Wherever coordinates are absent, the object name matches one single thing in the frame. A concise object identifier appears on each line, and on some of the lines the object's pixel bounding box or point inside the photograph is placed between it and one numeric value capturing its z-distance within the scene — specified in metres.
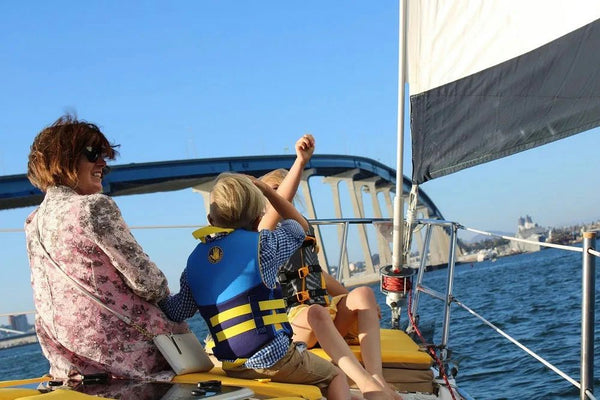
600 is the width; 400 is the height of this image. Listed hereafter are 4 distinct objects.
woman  2.33
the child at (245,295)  2.44
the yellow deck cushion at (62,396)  1.81
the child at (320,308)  2.82
